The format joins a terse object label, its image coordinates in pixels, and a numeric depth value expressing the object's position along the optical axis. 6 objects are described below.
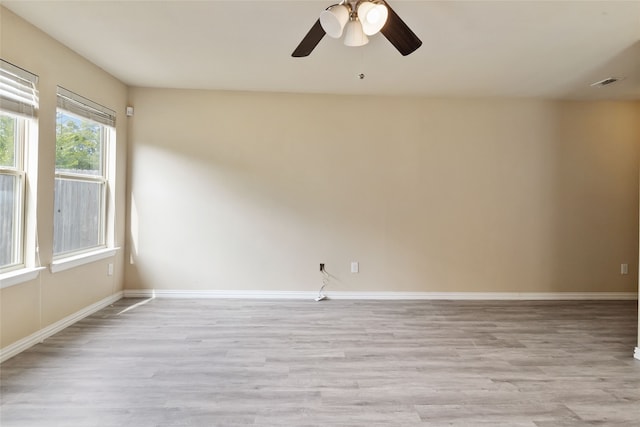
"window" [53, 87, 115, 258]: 3.14
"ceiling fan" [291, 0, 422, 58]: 1.80
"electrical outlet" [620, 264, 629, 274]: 4.32
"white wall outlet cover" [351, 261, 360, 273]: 4.25
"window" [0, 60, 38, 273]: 2.51
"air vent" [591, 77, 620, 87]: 3.55
